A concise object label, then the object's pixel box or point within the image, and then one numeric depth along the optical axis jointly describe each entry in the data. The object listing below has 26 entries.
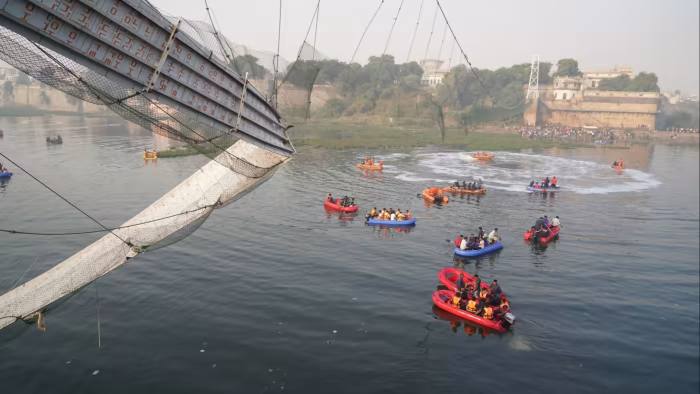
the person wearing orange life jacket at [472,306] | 24.33
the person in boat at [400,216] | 41.19
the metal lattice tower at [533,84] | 155.38
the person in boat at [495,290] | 24.64
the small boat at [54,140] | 80.06
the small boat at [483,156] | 86.56
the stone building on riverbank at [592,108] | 137.00
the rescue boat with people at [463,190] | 55.81
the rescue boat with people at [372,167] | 69.75
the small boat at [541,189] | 59.22
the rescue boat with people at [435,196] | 51.50
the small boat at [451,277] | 28.15
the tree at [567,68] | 182.62
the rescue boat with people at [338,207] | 44.84
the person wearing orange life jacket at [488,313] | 23.62
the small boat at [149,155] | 68.50
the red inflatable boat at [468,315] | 23.55
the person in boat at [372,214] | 41.97
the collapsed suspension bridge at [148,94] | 11.72
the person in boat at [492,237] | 36.25
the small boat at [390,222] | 40.88
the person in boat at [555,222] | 41.72
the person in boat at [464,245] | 34.53
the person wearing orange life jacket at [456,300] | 25.00
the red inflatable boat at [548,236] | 38.40
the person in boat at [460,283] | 26.22
